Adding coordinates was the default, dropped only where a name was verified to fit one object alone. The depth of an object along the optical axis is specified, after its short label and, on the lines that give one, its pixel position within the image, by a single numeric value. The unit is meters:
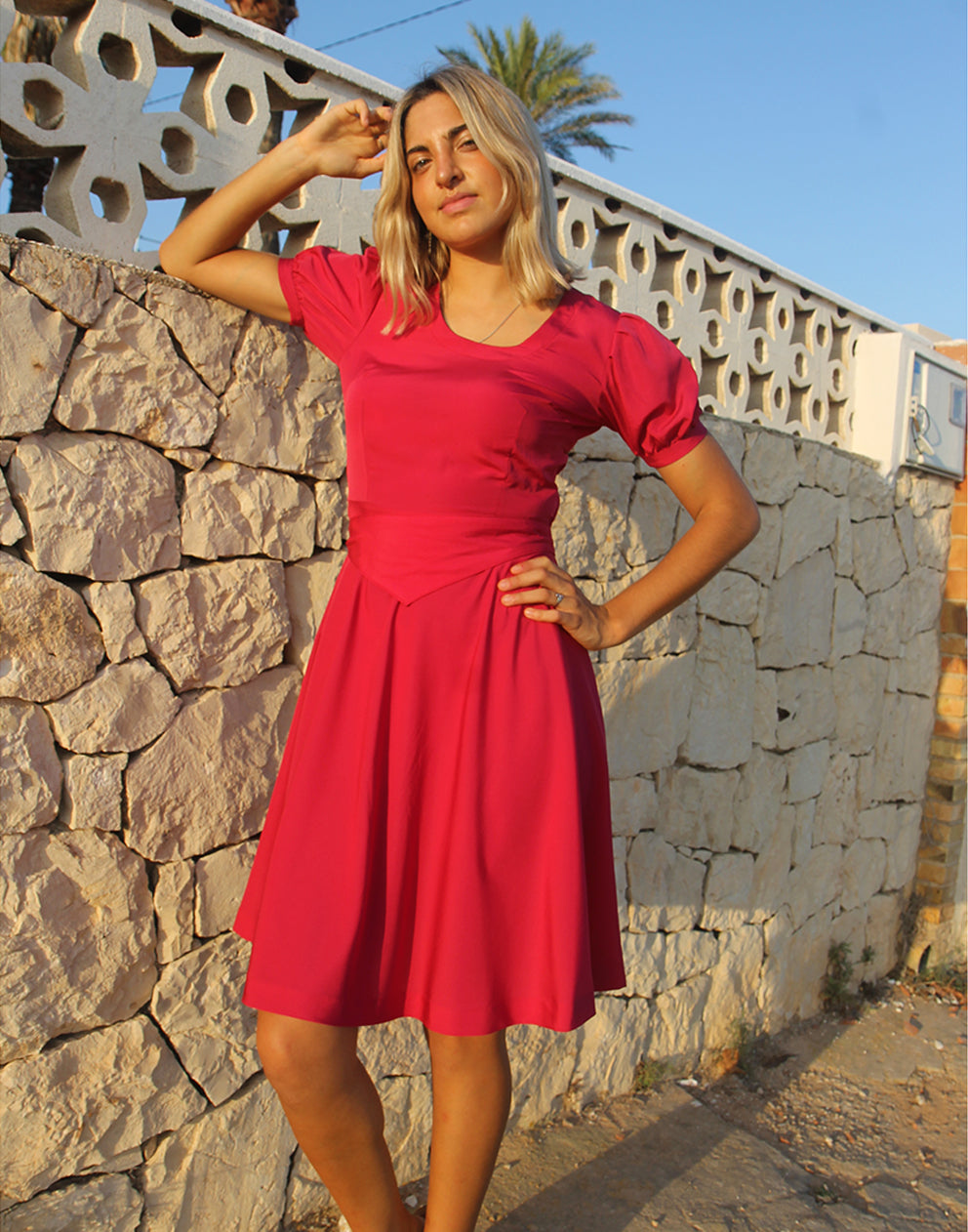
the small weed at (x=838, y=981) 4.04
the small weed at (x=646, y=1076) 3.12
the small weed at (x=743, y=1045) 3.44
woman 1.68
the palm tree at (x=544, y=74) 12.69
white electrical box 4.00
